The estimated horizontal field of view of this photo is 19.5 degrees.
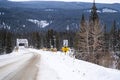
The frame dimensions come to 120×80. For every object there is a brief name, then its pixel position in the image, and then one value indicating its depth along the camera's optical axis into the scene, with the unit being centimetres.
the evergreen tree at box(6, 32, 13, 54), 14839
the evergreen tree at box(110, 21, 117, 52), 11456
